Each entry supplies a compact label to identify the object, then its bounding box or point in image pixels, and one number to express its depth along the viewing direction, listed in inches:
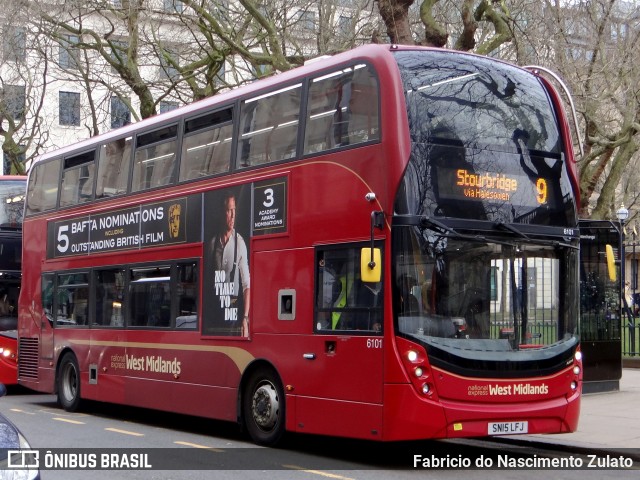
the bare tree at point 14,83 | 1013.8
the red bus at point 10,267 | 823.7
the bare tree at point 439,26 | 738.8
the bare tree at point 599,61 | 866.8
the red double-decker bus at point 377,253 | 422.6
